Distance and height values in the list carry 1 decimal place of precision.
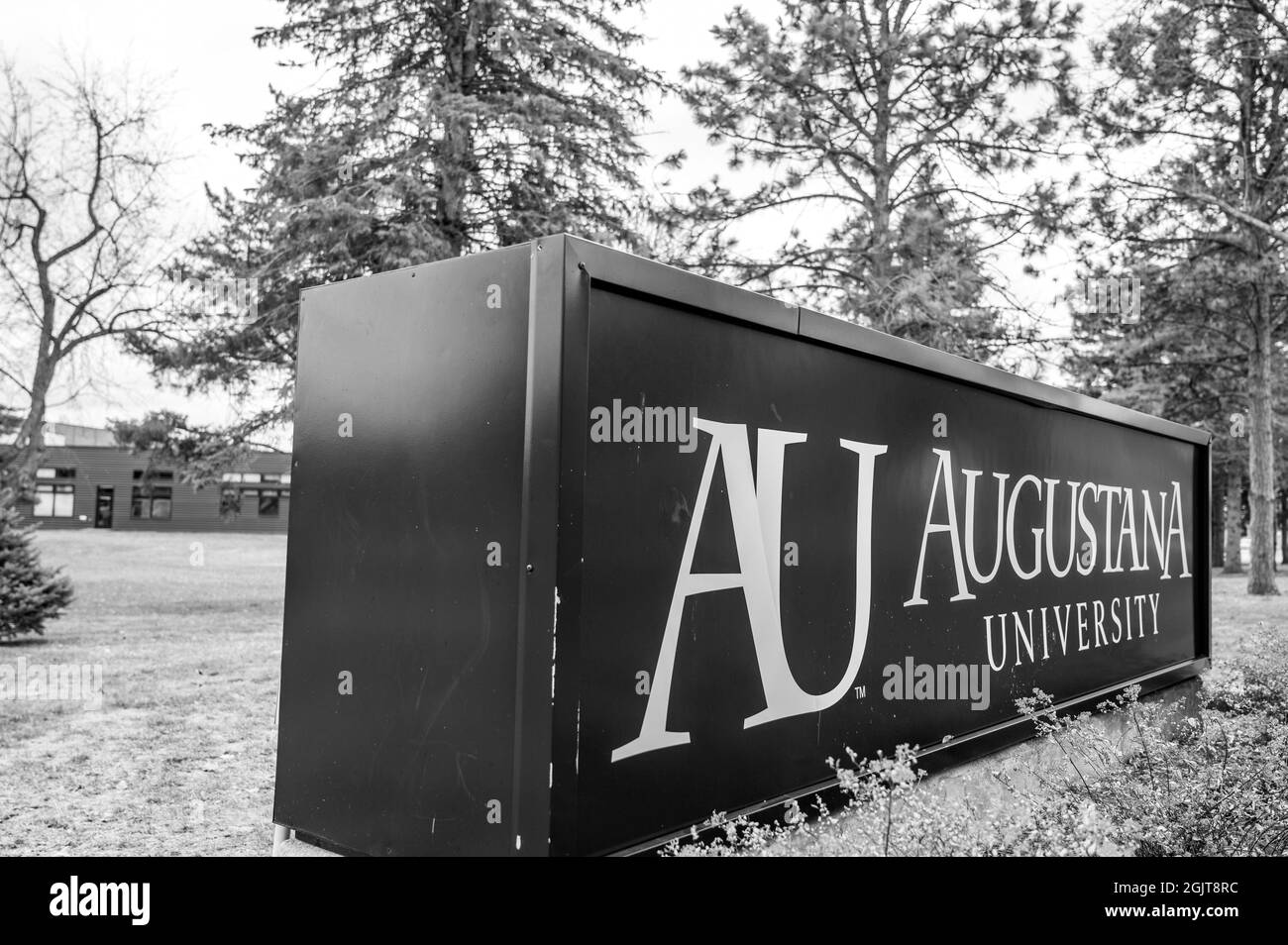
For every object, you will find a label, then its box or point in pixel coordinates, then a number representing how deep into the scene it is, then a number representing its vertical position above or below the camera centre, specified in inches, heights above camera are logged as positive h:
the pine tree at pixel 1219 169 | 651.5 +273.8
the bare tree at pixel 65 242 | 728.3 +217.0
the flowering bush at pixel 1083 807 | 108.2 -37.0
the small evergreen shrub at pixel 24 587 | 458.0 -33.0
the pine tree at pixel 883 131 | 577.3 +248.7
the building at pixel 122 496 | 2317.9 +59.0
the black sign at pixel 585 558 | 91.7 -3.3
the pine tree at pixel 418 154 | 571.5 +233.5
